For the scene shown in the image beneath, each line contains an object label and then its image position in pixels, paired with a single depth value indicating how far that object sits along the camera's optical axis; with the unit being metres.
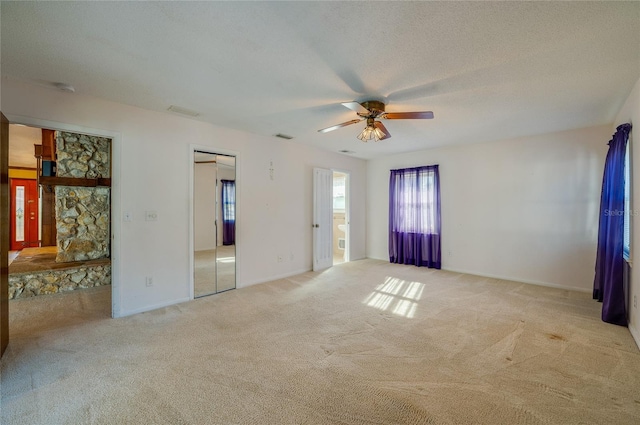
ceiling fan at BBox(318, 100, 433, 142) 2.79
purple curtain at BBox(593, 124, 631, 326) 2.93
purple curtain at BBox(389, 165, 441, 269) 5.53
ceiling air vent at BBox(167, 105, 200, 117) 3.31
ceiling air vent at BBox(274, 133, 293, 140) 4.59
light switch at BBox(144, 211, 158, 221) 3.38
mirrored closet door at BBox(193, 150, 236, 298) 4.00
